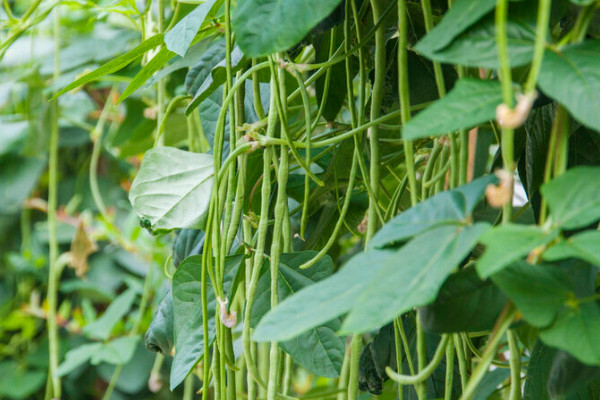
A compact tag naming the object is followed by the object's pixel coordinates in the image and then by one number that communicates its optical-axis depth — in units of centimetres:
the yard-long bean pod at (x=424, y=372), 133
